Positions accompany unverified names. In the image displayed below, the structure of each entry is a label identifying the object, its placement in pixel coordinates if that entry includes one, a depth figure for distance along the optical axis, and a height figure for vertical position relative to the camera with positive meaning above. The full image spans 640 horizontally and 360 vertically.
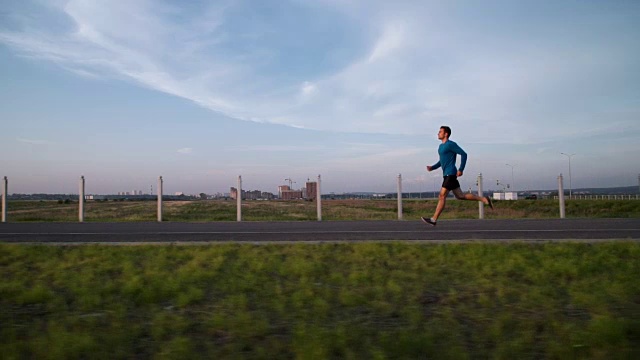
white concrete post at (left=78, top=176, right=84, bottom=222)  16.41 +0.10
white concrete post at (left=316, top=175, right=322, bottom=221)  16.11 -0.13
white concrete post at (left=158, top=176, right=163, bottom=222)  16.53 +0.16
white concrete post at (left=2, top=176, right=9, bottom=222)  17.36 +0.29
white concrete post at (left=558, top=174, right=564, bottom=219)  15.84 +0.13
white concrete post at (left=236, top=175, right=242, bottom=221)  16.20 +0.04
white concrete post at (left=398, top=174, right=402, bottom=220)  15.93 +0.05
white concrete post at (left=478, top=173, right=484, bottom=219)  15.13 -0.21
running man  9.59 +0.65
